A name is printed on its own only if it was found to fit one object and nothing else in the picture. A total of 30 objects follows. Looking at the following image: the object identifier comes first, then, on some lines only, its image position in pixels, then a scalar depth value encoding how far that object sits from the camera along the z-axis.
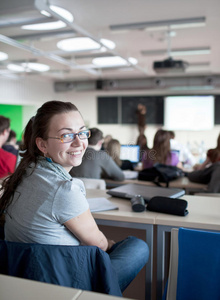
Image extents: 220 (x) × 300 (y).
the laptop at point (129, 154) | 5.48
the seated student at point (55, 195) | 1.34
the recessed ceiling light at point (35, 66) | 6.56
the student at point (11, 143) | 4.99
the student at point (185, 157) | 5.51
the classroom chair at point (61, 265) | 1.17
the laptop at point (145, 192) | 2.19
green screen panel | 10.06
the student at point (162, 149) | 4.17
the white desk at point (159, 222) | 1.78
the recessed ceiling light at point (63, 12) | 3.68
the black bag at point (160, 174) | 3.78
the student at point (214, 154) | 3.67
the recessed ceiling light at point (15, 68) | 6.91
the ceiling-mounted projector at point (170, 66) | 5.02
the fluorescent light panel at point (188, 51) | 5.41
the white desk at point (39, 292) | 0.94
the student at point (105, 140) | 6.97
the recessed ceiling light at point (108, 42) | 4.52
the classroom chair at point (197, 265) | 1.35
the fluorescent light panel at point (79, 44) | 4.42
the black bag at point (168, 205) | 1.87
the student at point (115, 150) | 4.48
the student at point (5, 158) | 3.69
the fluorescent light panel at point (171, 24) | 3.96
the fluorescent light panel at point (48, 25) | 3.84
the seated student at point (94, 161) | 3.50
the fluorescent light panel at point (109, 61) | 5.76
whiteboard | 9.67
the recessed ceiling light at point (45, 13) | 3.42
